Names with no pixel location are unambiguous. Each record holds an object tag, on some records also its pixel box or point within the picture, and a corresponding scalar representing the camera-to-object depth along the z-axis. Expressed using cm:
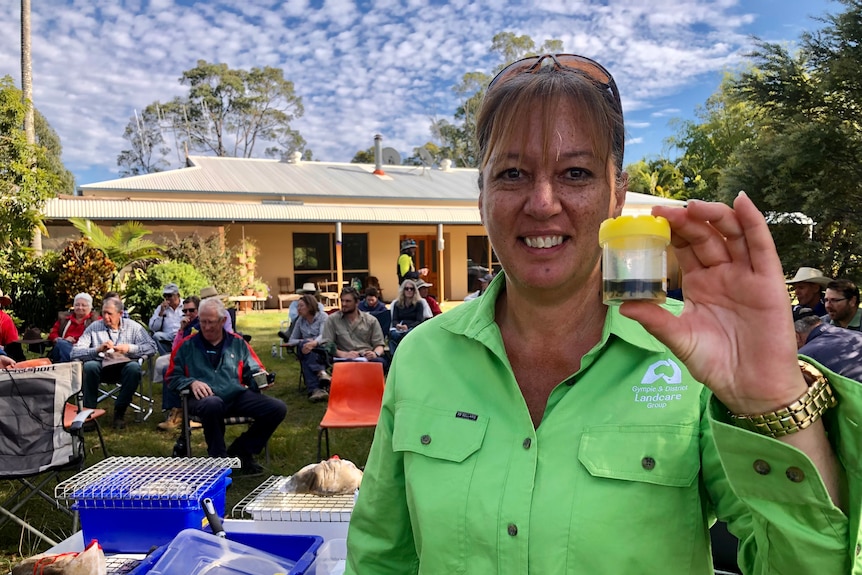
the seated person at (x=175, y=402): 734
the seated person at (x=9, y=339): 849
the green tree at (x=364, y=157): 4828
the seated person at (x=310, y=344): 873
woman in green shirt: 92
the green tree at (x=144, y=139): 4450
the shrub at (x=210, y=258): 1706
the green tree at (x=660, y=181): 3359
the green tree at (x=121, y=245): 1458
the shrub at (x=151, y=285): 1384
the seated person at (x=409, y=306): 975
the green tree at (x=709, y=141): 3569
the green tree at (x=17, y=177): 1252
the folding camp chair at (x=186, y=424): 579
